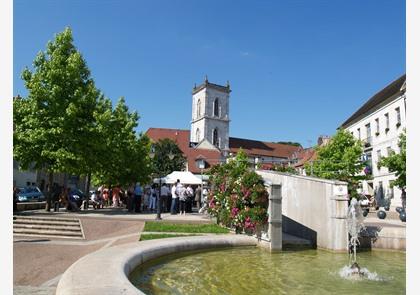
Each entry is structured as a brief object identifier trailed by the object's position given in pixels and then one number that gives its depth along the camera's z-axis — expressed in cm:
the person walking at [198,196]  2812
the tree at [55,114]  2205
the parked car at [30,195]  3409
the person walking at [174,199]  2231
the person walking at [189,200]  2321
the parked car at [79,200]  2870
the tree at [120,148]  2436
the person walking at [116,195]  3540
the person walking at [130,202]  2560
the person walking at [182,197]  2242
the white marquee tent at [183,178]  2862
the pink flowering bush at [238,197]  1209
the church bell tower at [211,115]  9981
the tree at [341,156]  4144
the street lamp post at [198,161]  7975
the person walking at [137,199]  2438
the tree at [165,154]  5984
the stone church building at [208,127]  9694
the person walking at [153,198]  2741
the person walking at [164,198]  2383
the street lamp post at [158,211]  1711
